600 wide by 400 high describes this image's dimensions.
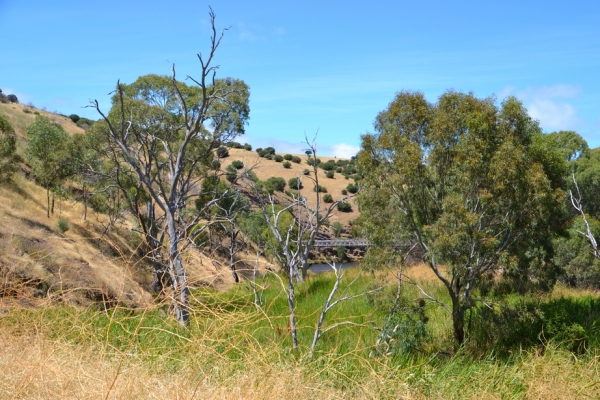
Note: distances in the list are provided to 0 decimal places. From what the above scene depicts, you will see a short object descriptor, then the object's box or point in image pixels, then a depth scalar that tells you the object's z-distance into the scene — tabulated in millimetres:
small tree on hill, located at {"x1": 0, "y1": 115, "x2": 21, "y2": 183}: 24844
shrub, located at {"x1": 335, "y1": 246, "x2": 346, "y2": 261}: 47594
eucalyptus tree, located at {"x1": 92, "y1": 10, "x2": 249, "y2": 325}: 24734
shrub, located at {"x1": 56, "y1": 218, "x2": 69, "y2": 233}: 27156
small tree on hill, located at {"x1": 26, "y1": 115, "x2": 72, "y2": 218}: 27141
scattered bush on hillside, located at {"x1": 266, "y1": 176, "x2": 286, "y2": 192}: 60225
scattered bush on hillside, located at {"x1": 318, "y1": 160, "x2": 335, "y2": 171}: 93625
